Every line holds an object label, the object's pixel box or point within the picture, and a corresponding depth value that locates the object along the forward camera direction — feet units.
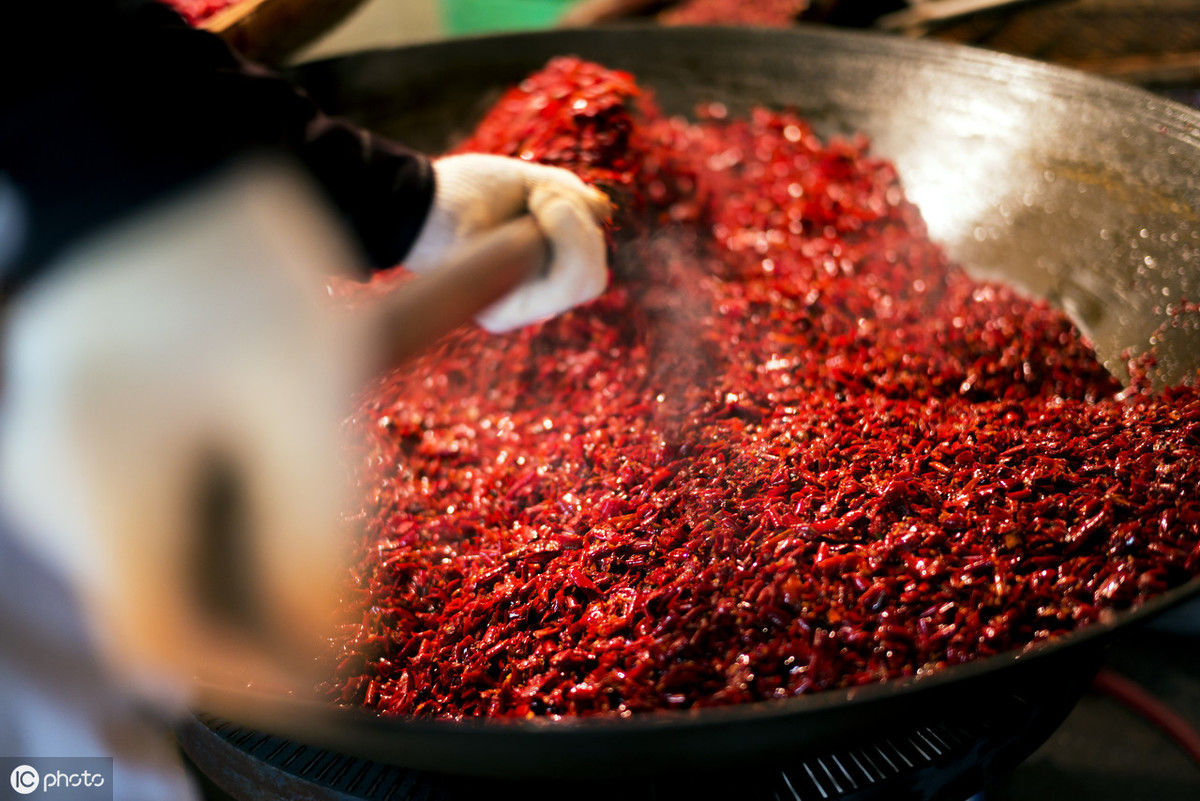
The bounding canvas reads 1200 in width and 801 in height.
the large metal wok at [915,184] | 3.91
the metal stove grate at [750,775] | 4.22
